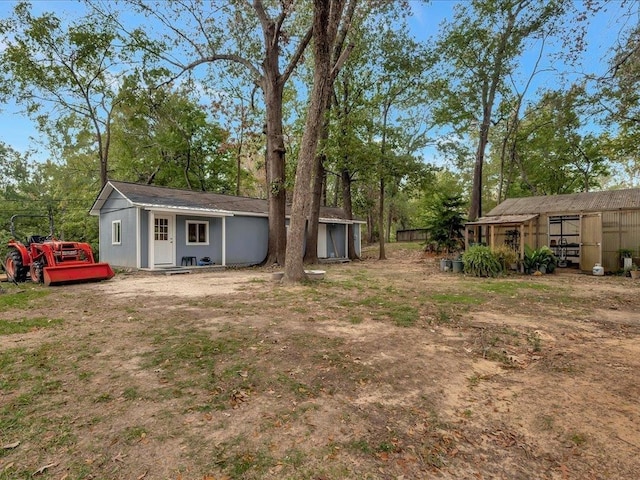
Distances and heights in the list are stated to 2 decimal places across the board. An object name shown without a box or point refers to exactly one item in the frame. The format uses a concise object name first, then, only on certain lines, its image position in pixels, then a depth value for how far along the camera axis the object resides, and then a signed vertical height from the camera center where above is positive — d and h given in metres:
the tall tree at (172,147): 20.47 +5.92
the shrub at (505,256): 11.48 -0.66
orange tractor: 8.62 -0.56
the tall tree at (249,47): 11.63 +7.09
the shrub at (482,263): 10.88 -0.84
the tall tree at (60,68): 13.95 +8.23
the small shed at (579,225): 11.94 +0.43
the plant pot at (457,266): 11.94 -1.01
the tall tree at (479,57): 16.73 +9.55
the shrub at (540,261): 11.81 -0.86
